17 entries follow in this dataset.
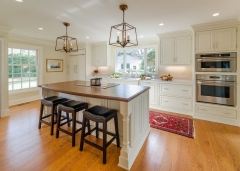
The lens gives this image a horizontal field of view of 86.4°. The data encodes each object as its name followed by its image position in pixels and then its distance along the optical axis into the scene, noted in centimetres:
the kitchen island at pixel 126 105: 179
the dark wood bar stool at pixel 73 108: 226
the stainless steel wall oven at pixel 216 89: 306
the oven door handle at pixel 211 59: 306
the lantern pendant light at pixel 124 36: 209
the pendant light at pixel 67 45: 285
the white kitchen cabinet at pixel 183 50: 382
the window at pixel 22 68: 453
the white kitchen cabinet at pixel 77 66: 594
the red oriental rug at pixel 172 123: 276
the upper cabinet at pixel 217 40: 300
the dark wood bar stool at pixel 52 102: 263
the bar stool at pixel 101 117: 186
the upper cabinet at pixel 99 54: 548
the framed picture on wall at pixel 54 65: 561
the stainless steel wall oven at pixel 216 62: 302
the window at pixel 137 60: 489
